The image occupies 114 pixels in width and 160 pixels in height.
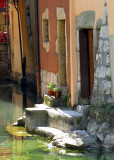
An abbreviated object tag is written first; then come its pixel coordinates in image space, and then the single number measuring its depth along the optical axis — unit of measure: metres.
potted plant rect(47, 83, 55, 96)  14.03
